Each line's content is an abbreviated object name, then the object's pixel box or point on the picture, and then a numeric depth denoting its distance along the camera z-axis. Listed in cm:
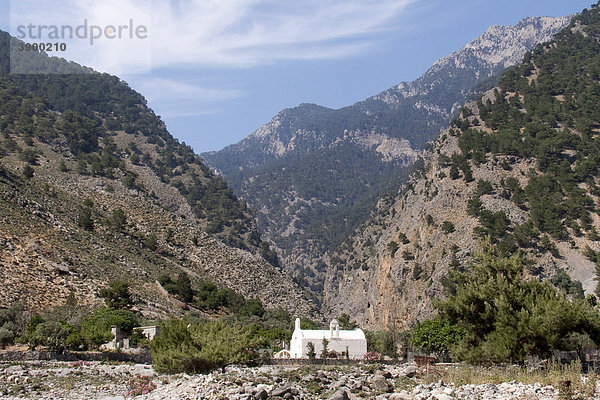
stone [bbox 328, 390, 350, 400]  2361
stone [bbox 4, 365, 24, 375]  3477
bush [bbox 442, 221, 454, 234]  8812
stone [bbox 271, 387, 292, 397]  2497
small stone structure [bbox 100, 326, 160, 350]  5019
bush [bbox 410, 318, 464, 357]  5538
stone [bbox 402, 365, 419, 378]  3199
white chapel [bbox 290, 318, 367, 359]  6262
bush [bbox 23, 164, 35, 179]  8181
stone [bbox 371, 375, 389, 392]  2689
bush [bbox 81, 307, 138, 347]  4709
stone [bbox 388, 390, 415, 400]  2275
